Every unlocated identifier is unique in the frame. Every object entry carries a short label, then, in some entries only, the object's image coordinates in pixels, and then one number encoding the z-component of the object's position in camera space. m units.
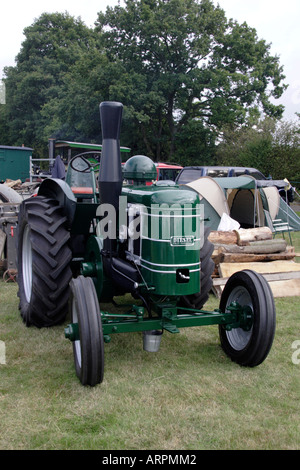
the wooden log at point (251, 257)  6.51
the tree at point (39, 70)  35.12
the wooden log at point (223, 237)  7.13
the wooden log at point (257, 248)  6.64
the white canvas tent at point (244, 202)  9.57
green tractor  3.33
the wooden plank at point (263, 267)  6.26
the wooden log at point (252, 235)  7.26
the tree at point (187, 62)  25.03
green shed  19.88
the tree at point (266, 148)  18.52
